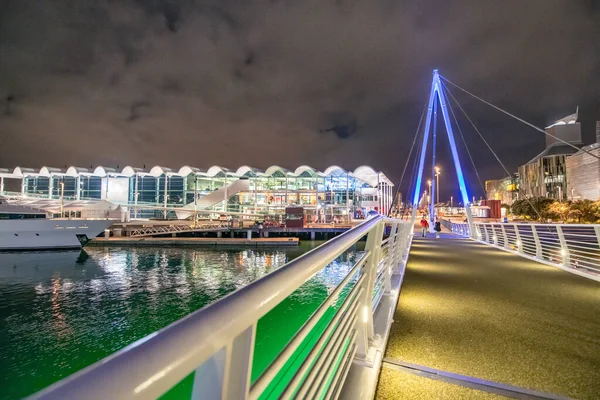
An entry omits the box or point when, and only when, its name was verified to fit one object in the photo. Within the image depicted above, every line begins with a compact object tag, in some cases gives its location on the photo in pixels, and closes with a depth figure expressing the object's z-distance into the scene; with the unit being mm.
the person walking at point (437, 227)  21578
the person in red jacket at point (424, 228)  19584
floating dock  28719
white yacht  26000
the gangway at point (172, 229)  32719
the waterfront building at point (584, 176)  55281
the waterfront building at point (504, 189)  91812
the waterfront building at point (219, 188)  49562
